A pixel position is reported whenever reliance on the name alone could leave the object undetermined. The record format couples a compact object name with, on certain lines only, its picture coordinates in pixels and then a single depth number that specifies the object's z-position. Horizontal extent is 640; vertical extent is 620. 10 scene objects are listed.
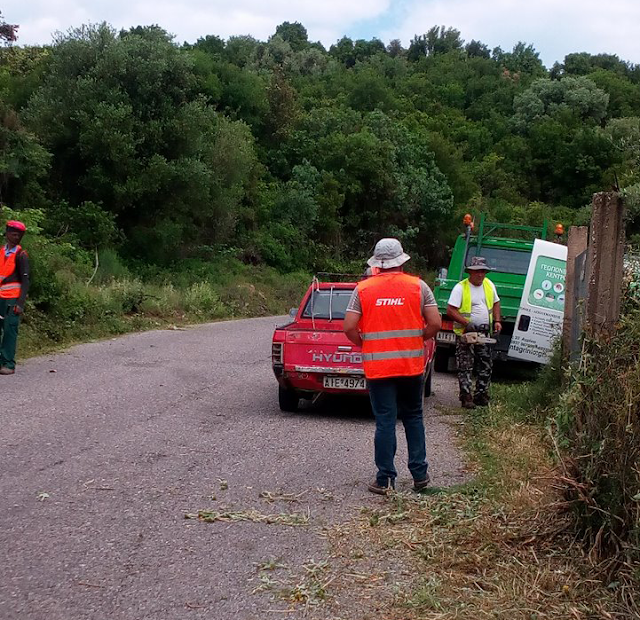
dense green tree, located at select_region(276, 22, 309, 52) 101.00
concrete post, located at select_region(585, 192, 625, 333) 5.55
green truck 13.87
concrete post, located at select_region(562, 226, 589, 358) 8.98
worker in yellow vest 10.41
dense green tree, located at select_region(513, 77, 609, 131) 67.69
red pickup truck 9.66
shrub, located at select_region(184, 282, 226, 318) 25.84
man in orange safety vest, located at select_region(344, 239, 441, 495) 6.41
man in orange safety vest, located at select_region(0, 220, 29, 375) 11.30
